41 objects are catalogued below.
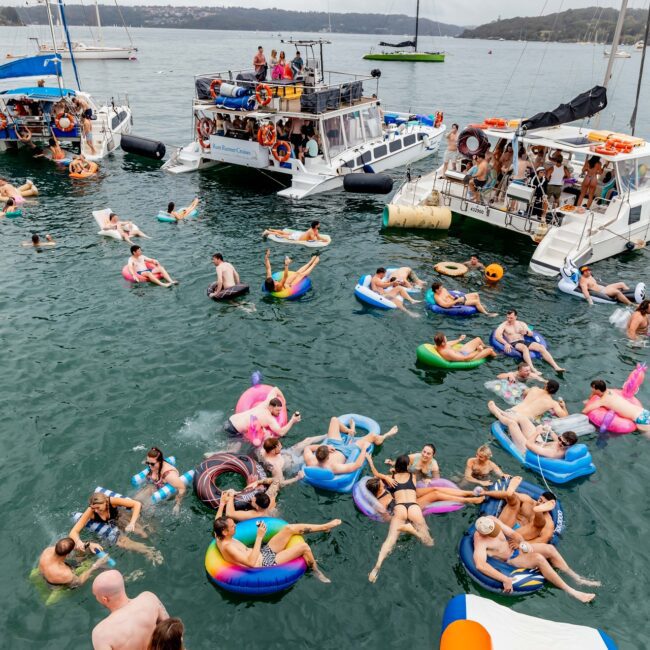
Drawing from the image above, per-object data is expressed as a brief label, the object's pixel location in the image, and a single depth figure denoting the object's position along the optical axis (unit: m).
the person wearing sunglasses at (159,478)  9.64
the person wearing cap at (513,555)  8.30
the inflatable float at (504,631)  6.77
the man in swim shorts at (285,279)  16.38
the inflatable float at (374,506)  9.45
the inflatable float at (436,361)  13.51
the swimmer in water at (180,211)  22.62
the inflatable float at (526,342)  14.05
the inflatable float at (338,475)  9.91
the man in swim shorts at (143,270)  17.27
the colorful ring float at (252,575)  8.09
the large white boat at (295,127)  25.45
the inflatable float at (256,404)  10.84
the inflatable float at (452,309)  15.78
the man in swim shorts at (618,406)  11.60
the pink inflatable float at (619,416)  11.52
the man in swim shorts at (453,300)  15.84
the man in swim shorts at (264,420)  10.97
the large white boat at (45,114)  32.12
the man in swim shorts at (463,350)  13.52
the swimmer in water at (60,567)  8.05
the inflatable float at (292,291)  16.55
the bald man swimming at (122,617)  6.58
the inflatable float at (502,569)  8.27
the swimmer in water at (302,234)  20.43
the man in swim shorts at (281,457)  10.20
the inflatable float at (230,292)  16.17
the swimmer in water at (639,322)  14.91
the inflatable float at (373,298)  16.12
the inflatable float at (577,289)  16.61
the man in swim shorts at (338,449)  10.05
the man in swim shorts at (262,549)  8.19
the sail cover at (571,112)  19.55
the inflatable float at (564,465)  10.32
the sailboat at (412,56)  108.25
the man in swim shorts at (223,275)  16.45
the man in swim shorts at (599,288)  16.75
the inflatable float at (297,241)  20.38
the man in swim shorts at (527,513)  8.88
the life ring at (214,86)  26.83
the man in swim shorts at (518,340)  13.81
